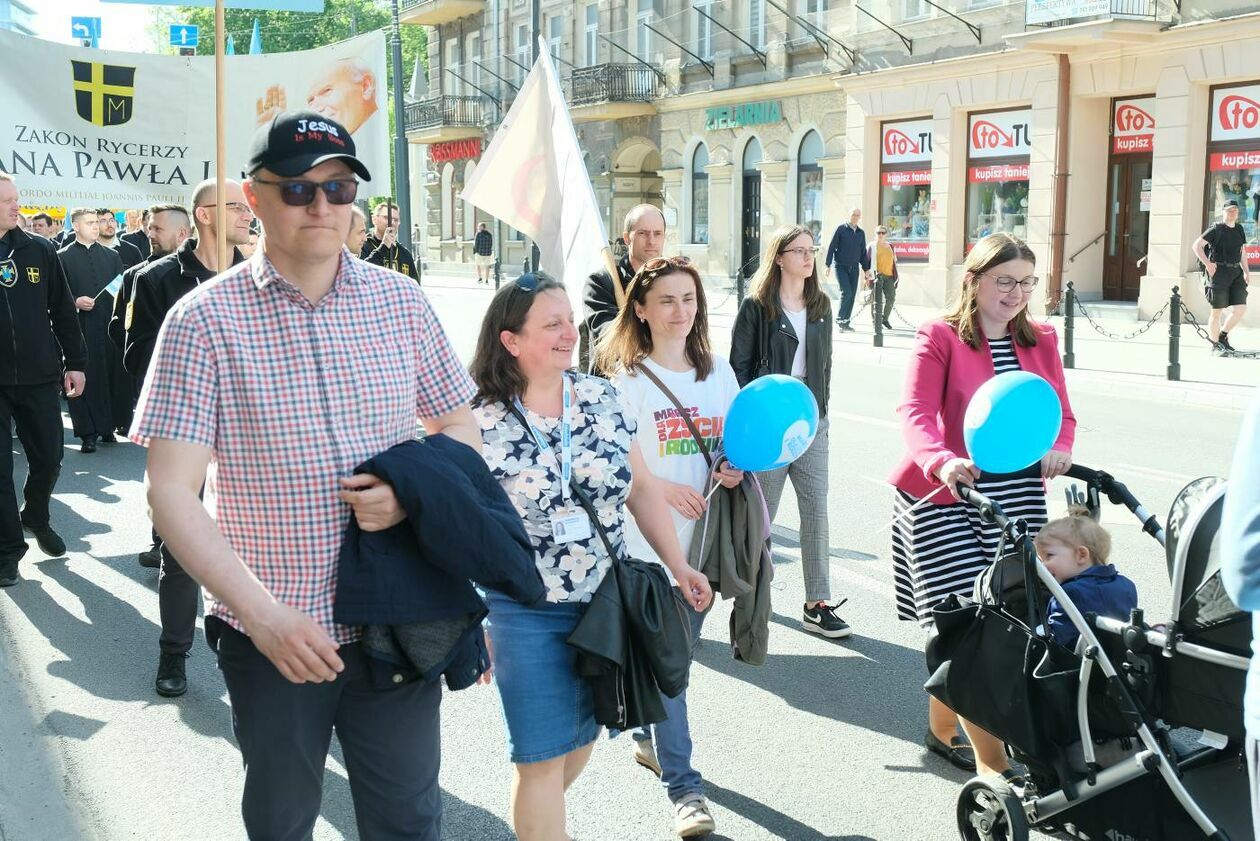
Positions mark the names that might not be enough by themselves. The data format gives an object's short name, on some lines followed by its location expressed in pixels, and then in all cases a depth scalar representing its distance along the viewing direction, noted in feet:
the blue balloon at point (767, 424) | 13.69
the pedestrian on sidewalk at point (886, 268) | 73.31
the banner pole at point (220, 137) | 12.21
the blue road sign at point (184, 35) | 66.44
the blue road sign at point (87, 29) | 78.89
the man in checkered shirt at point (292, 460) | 8.33
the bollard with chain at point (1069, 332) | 51.19
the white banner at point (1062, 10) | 66.39
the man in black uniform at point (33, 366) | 22.85
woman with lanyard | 10.87
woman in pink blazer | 13.92
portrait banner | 25.95
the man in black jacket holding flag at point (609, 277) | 20.01
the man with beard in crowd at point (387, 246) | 33.71
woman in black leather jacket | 19.30
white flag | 19.39
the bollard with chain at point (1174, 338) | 46.19
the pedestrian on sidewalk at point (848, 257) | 72.38
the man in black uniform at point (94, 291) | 37.09
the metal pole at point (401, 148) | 85.71
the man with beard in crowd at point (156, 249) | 21.67
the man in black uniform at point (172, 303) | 17.33
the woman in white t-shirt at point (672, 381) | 14.08
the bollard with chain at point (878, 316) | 60.54
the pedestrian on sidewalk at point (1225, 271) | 53.93
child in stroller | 11.68
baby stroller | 9.56
